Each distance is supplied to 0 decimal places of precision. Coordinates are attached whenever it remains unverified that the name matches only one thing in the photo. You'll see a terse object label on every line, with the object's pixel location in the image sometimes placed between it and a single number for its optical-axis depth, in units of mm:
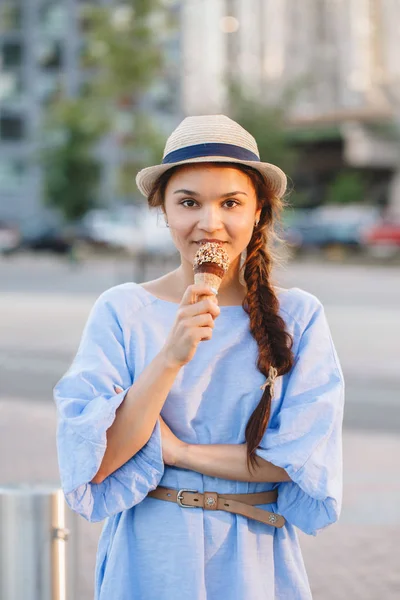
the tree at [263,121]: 51594
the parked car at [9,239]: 45438
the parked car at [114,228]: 45719
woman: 2217
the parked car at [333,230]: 41500
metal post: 3514
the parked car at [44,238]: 46375
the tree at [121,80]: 36062
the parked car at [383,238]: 40562
